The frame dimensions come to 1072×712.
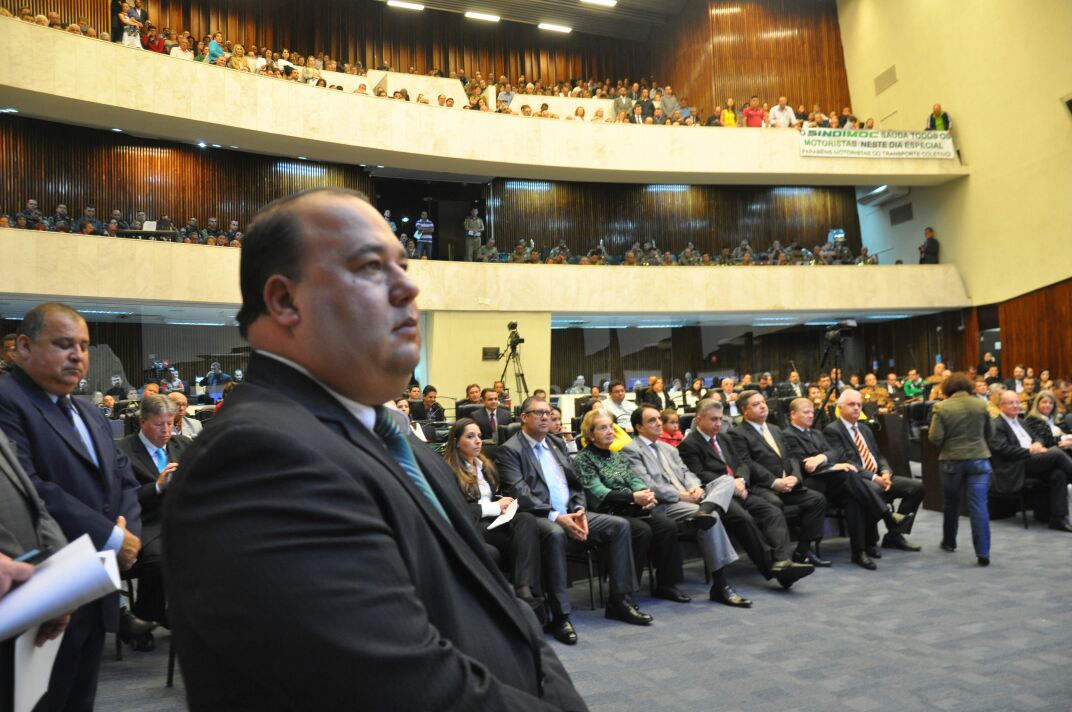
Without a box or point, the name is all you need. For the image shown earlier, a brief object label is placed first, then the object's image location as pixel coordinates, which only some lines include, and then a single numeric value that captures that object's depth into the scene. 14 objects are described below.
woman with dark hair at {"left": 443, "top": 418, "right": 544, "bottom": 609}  4.82
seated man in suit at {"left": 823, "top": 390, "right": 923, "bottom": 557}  6.69
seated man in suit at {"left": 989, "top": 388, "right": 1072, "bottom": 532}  7.29
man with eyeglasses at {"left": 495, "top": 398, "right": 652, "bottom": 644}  4.89
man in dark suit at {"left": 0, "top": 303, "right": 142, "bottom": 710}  2.47
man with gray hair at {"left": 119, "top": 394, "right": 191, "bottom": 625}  4.23
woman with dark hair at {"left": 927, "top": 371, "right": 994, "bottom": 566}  6.00
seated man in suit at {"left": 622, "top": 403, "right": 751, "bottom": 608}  5.42
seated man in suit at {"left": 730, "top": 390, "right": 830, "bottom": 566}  6.18
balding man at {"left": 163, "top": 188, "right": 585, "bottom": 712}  0.81
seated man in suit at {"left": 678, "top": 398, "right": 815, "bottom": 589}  5.64
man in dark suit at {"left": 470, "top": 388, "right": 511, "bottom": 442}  9.52
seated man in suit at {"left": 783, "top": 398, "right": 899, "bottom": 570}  6.36
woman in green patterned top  5.44
